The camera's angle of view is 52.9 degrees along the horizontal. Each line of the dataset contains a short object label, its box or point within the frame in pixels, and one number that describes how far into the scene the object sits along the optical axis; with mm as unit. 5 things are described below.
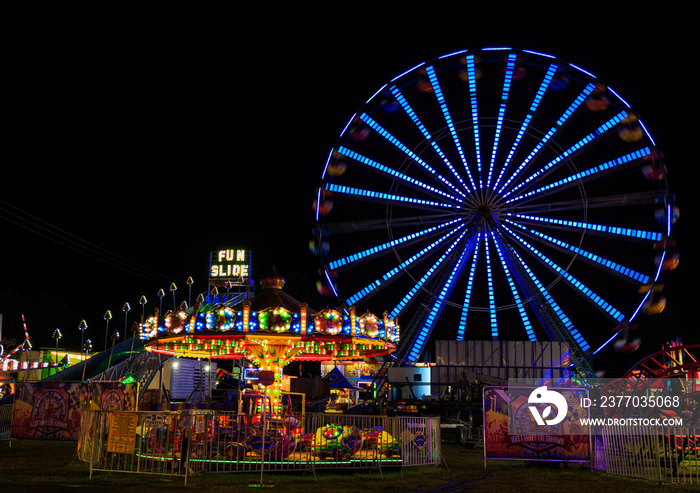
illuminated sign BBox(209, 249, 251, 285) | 41906
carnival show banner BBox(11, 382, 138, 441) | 15258
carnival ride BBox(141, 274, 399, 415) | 13586
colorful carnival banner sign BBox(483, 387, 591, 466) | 11242
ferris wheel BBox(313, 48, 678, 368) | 24562
